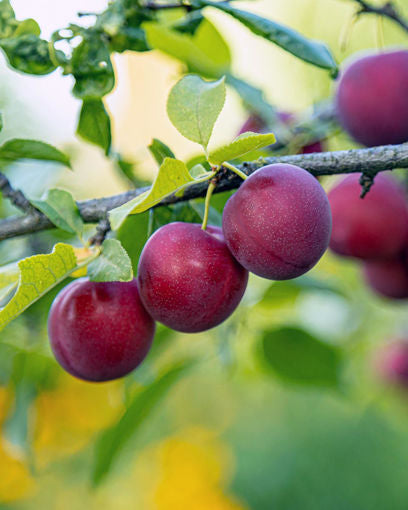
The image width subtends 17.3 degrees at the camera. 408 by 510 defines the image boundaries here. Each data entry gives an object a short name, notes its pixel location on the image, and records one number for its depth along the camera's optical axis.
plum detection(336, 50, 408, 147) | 0.49
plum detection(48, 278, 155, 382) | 0.41
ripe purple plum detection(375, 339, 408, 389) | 0.81
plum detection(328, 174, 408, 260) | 0.51
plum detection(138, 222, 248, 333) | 0.39
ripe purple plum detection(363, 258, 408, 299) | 0.53
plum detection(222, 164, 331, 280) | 0.38
